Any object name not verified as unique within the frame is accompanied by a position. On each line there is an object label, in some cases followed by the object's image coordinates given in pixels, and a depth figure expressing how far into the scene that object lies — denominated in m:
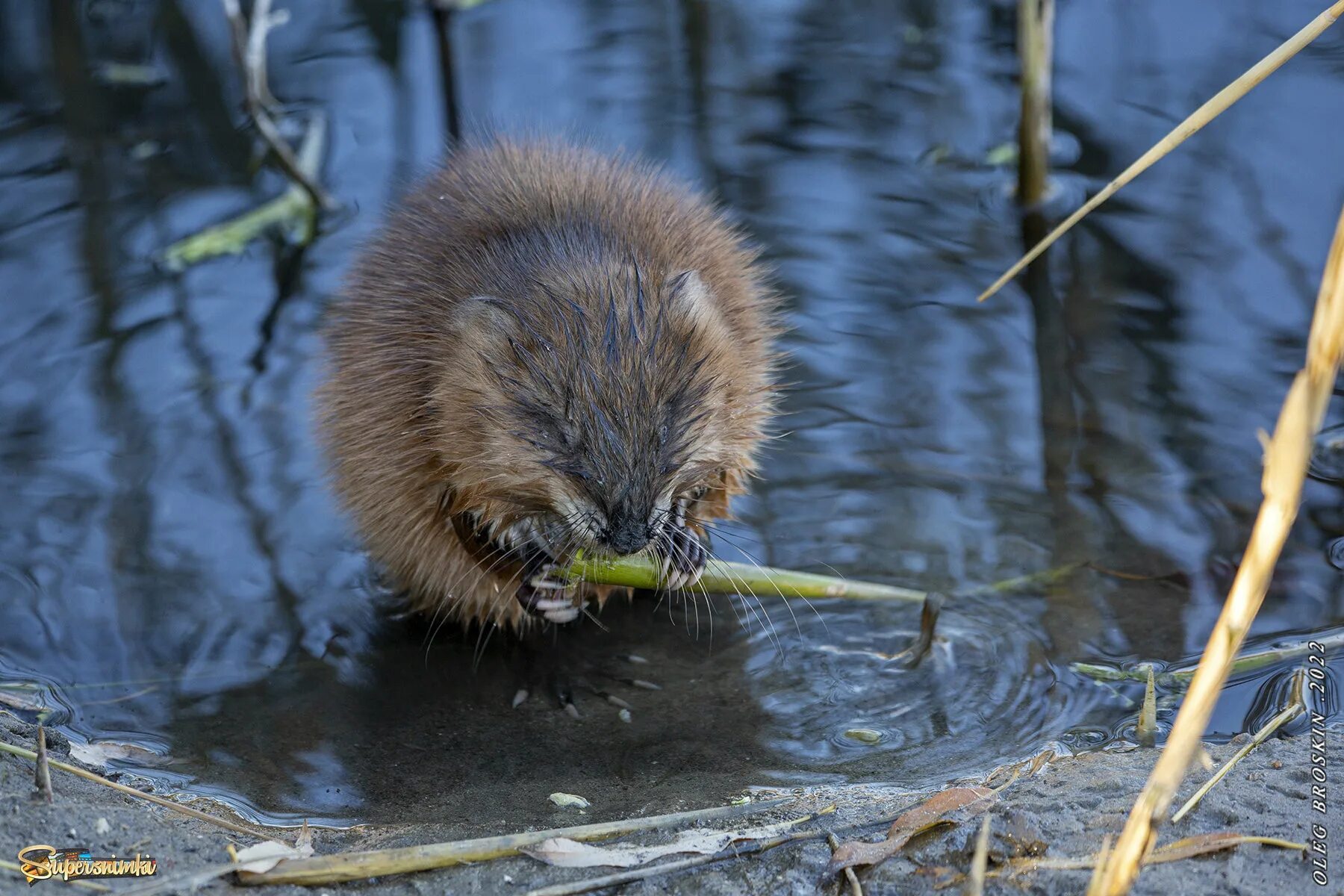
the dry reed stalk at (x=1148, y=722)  6.02
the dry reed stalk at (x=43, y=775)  5.08
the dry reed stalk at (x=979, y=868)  4.23
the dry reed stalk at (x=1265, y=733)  5.05
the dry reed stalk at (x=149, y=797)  5.47
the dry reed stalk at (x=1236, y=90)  4.03
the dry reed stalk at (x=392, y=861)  4.85
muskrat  6.29
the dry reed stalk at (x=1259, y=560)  3.27
